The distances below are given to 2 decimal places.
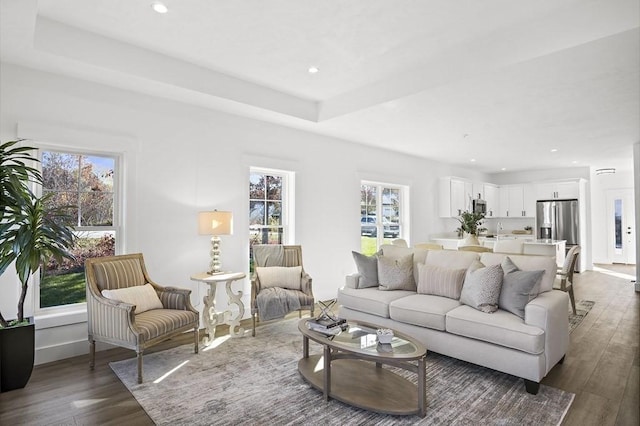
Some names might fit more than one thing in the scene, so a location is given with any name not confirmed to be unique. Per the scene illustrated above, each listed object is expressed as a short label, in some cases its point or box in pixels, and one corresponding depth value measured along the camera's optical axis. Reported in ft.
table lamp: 12.73
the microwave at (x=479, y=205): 29.14
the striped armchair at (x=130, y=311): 9.53
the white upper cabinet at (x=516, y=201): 31.07
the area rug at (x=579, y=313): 14.26
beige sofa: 8.80
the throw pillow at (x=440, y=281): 11.58
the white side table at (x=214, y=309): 12.31
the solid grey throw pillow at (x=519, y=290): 9.70
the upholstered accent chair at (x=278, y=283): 13.01
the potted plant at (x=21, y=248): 8.71
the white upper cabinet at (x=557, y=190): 28.86
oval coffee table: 7.71
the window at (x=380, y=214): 21.38
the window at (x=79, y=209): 11.27
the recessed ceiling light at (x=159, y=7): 8.67
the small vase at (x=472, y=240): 18.25
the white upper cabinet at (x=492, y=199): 31.27
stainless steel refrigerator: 28.66
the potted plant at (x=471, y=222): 19.93
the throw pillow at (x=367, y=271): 13.74
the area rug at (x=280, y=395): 7.64
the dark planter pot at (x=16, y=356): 8.81
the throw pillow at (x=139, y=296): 10.35
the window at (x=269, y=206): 16.30
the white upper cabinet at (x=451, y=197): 26.58
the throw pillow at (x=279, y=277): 14.08
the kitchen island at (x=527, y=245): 22.78
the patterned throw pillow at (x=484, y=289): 10.09
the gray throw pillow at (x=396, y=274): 13.10
